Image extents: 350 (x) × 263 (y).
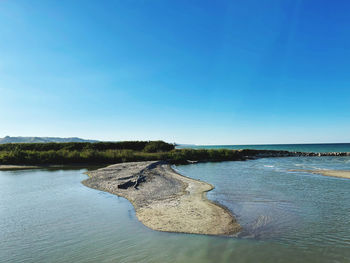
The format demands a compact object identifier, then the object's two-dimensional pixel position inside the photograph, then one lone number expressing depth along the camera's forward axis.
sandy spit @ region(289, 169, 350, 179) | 22.34
